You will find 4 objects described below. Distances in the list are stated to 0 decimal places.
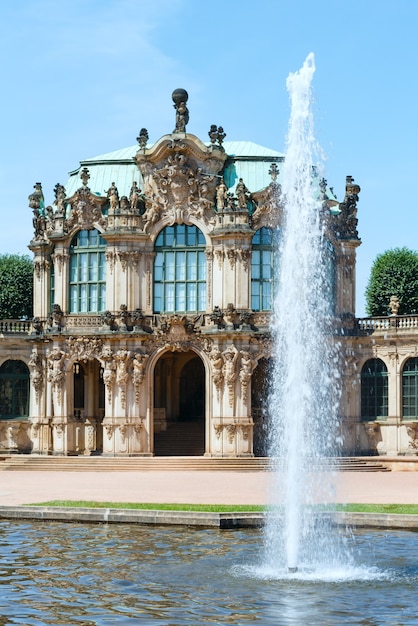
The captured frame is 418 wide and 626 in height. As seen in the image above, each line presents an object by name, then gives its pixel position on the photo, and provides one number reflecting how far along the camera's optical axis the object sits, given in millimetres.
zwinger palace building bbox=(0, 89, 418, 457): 60000
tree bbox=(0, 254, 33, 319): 81475
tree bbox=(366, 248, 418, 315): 75438
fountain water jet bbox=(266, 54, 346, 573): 26438
